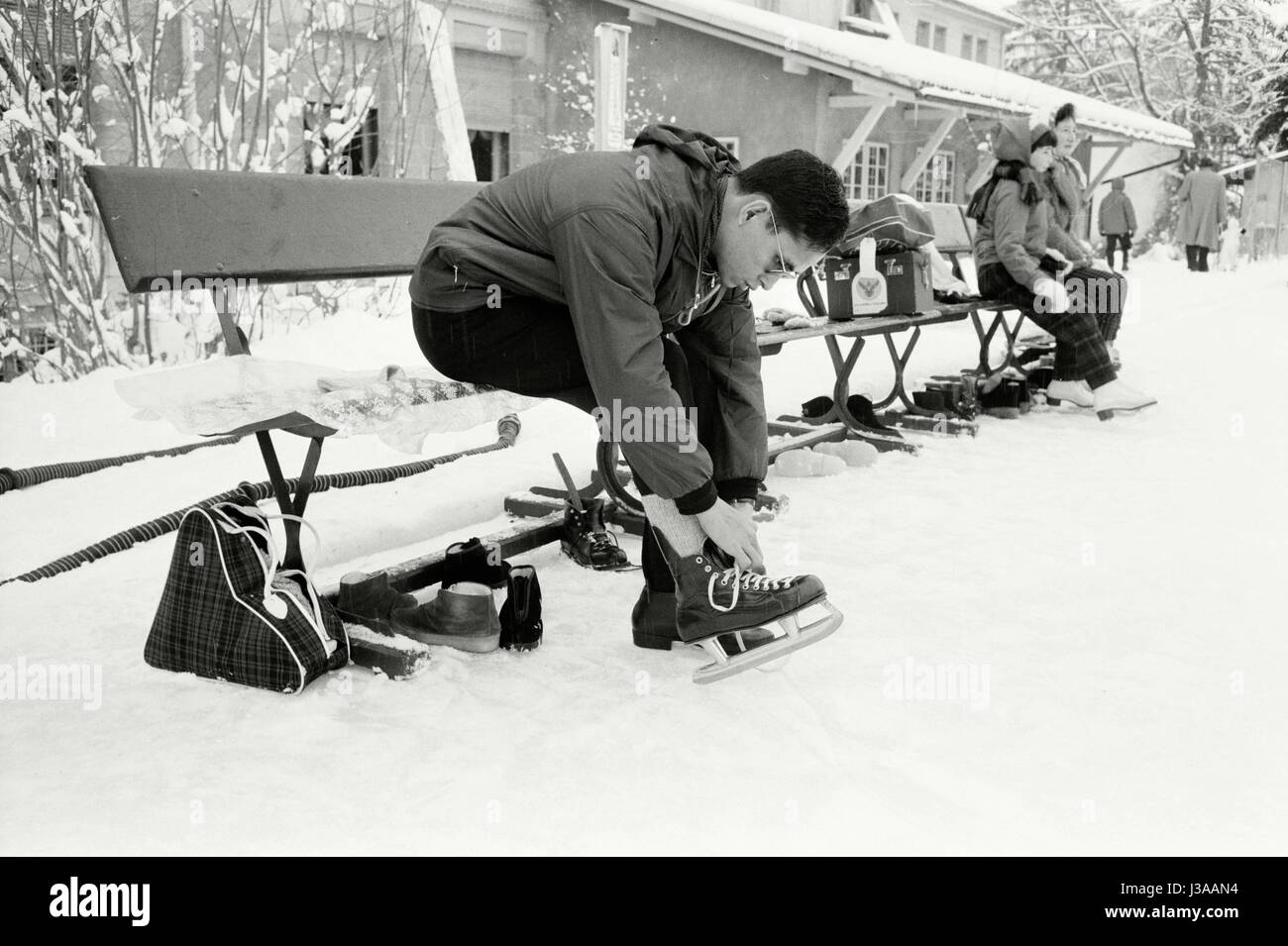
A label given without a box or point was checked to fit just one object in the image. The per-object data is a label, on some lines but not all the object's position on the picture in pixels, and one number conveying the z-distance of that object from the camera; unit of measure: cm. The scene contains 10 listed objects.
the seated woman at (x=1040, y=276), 559
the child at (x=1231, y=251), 1817
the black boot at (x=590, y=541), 323
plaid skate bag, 229
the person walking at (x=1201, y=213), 1700
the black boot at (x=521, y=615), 259
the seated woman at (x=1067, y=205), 588
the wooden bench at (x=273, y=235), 267
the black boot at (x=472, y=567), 274
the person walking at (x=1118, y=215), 1709
